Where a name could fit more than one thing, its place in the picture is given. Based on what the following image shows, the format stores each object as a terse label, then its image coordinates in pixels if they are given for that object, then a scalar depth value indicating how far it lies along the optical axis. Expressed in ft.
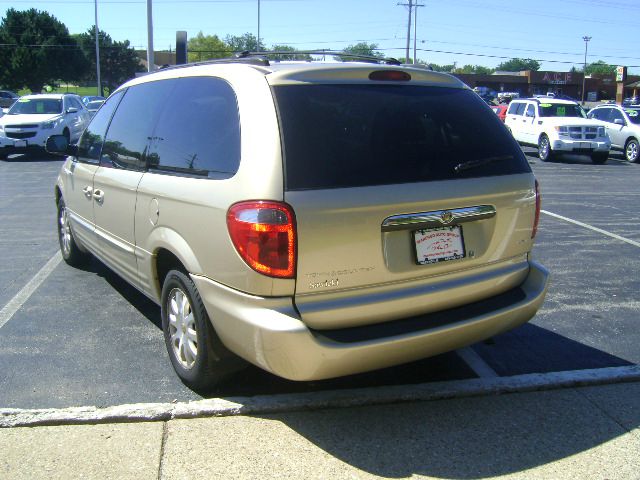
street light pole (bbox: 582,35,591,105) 289.29
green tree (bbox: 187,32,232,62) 278.05
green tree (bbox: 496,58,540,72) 525.26
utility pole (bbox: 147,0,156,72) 67.18
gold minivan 9.96
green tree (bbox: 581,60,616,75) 507.96
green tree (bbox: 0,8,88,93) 206.28
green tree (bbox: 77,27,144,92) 273.95
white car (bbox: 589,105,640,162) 66.64
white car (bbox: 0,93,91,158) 58.34
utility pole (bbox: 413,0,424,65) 212.58
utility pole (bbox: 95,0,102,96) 166.69
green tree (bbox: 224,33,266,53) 337.23
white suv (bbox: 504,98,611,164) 62.95
